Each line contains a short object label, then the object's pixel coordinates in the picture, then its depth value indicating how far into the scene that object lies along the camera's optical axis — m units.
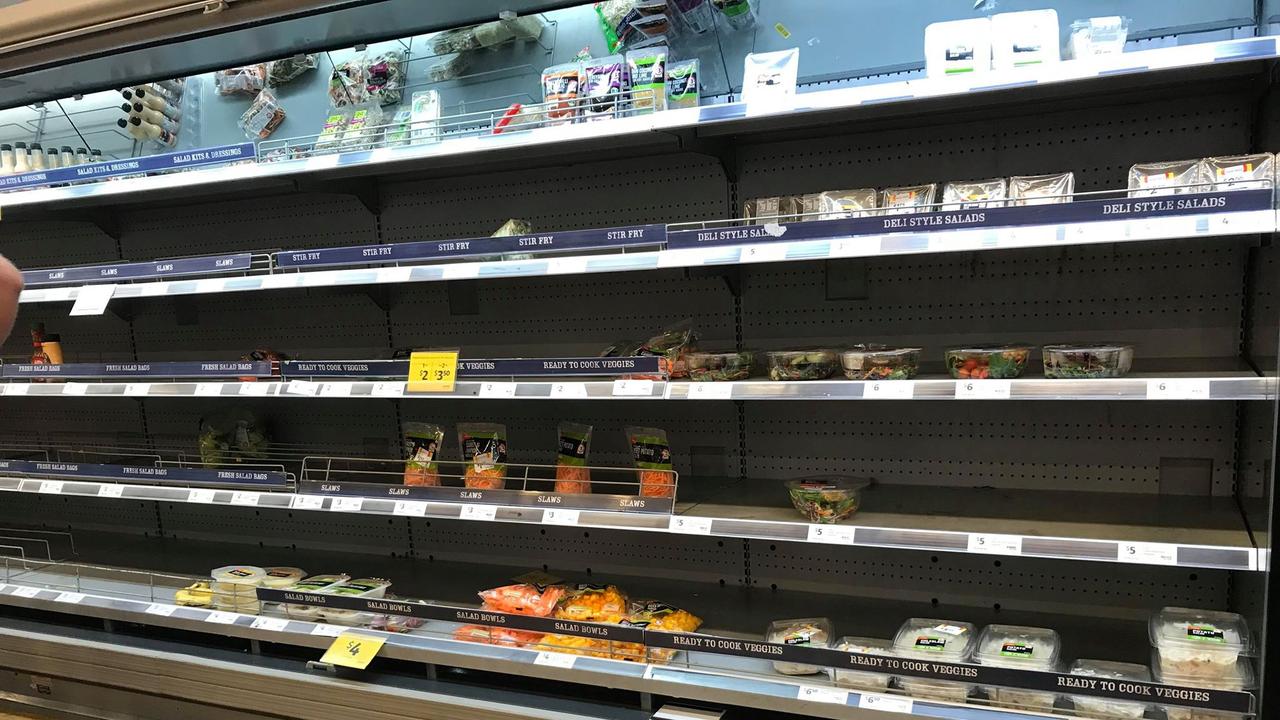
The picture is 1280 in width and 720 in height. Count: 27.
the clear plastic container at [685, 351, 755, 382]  2.15
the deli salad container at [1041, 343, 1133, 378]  1.75
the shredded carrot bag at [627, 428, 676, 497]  2.29
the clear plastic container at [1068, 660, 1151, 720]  1.66
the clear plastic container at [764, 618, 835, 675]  1.95
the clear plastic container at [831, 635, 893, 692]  1.86
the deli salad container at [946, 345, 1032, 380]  1.83
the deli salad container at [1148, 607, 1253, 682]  1.65
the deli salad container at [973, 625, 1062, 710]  1.75
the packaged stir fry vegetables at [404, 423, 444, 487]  2.56
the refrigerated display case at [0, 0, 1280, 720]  1.79
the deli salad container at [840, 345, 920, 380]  1.92
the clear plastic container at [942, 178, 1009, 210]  1.88
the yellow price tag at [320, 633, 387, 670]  2.28
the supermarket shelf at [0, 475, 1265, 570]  1.69
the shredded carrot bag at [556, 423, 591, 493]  2.47
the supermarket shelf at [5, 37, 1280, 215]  1.59
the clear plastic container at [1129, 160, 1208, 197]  1.69
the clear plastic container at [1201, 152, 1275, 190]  1.61
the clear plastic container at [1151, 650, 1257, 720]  1.60
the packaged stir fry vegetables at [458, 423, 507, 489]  2.47
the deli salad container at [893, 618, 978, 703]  1.80
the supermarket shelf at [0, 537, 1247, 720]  1.92
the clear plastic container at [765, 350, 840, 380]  2.02
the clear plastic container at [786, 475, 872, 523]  1.96
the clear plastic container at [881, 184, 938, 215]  1.96
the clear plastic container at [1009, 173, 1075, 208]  1.85
